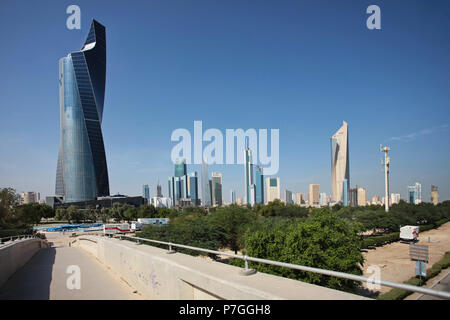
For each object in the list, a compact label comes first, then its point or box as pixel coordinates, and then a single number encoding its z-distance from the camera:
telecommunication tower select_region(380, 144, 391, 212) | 73.75
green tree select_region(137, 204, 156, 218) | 78.38
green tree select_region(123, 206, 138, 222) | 79.62
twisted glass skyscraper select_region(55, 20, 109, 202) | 98.12
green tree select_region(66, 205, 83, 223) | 73.62
